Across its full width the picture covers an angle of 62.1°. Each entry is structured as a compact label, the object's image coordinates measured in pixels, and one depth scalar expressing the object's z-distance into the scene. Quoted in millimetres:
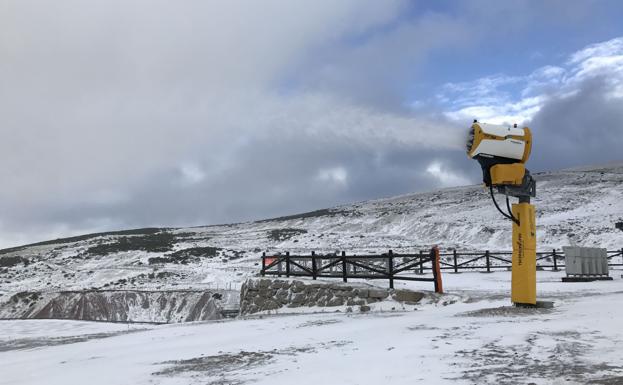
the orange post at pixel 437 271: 15223
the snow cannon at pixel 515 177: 10320
